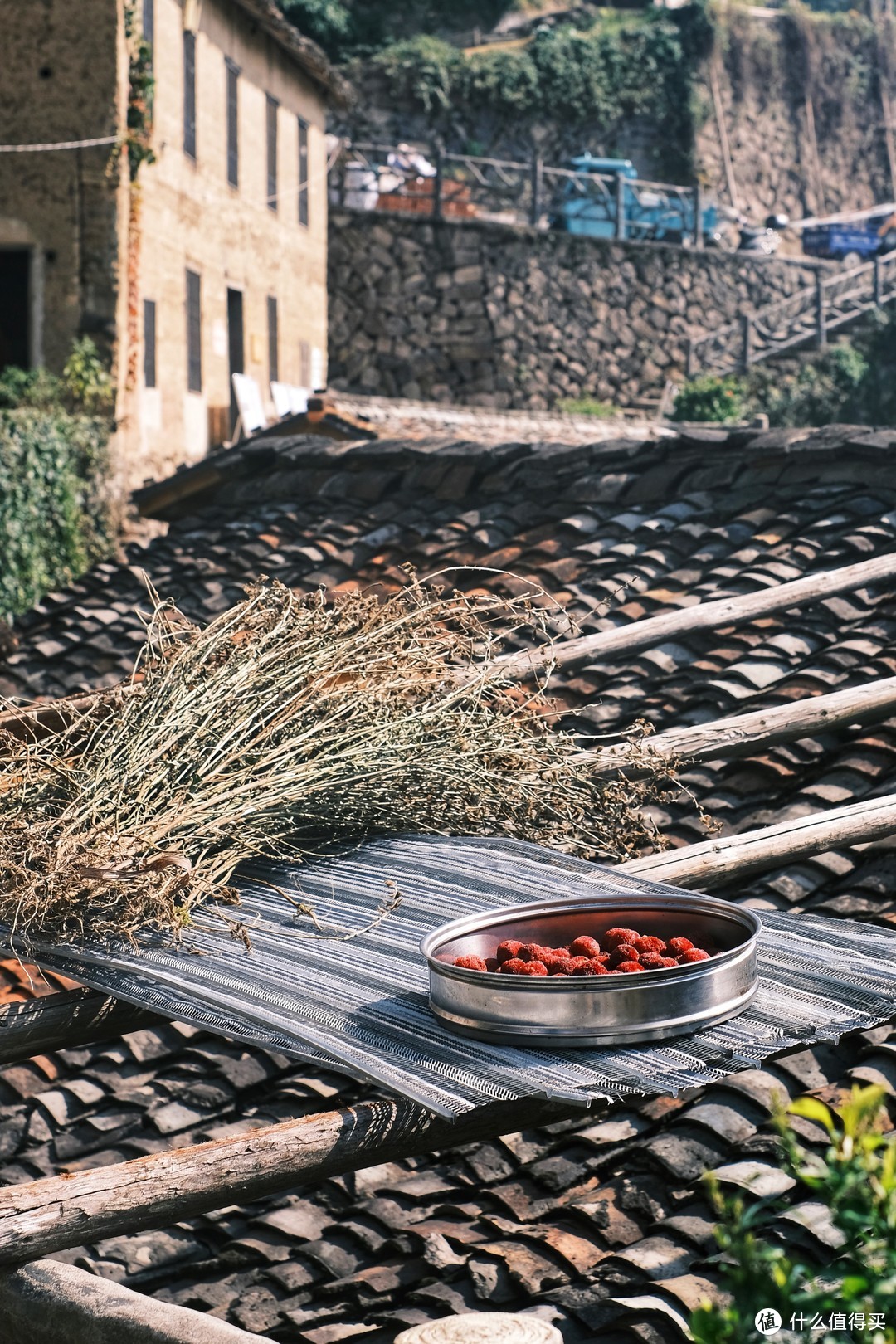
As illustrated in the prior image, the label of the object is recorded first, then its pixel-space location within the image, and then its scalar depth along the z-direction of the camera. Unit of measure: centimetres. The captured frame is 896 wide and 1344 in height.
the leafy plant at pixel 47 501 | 1168
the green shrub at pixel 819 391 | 2578
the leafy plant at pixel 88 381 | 1324
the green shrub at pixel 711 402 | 2406
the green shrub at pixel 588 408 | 2456
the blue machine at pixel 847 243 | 3094
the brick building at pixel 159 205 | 1320
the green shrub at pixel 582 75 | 2844
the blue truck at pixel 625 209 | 2666
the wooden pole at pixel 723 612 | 516
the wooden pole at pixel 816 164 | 3600
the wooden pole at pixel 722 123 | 3309
